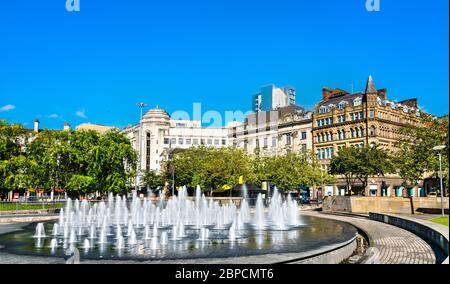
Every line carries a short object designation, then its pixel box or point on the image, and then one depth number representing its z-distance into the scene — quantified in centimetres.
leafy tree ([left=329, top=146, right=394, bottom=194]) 5500
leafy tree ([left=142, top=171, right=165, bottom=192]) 8414
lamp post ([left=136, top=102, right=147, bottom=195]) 10431
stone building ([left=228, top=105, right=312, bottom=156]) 8444
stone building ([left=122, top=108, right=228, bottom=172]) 11094
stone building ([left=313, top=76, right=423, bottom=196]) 7144
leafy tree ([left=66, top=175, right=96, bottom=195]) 4466
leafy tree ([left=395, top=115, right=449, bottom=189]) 3888
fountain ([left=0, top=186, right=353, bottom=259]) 1513
